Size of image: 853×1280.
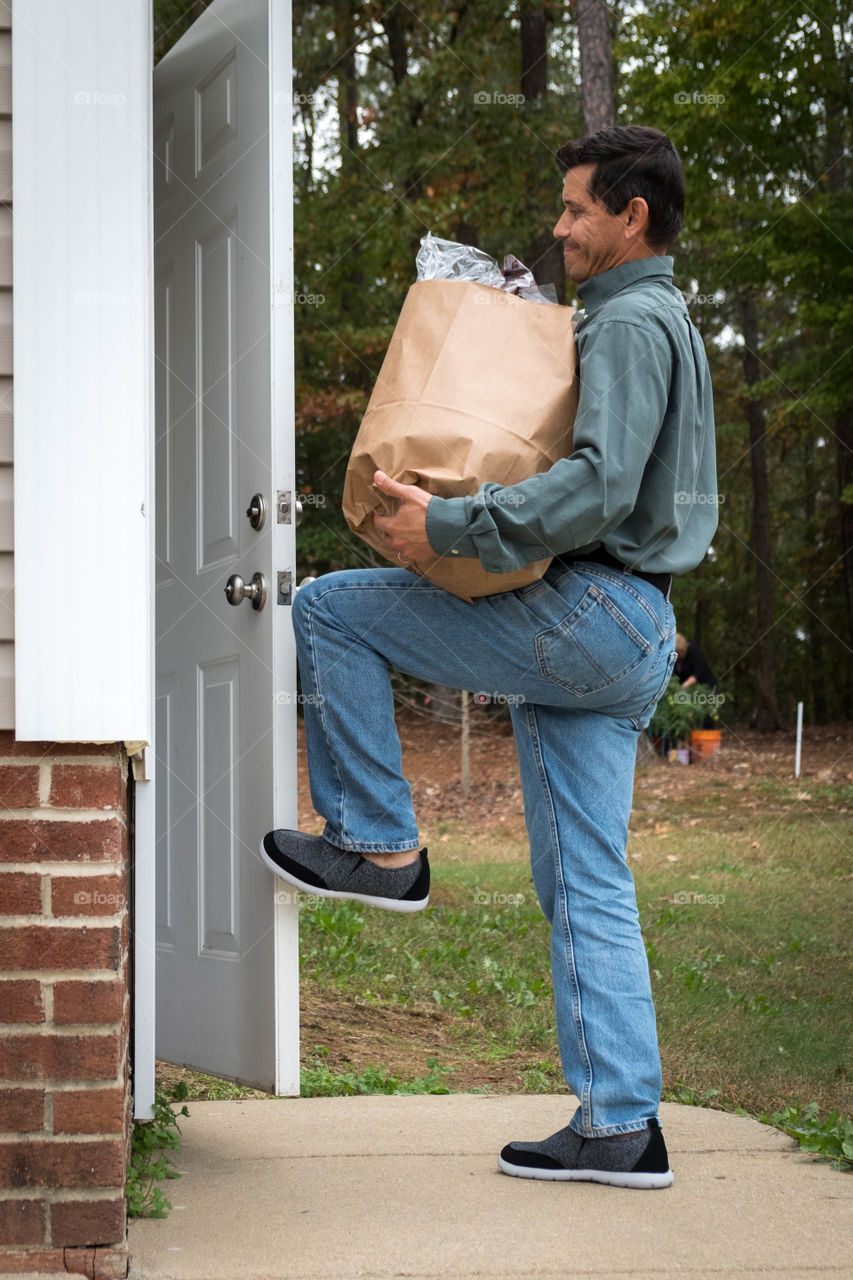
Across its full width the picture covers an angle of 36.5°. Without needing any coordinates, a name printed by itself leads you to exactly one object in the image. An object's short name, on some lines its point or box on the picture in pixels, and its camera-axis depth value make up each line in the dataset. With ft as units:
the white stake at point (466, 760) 39.93
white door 10.39
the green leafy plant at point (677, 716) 44.32
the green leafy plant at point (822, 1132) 9.53
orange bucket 45.09
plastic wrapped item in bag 8.79
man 8.46
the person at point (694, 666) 47.75
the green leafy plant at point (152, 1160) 8.39
